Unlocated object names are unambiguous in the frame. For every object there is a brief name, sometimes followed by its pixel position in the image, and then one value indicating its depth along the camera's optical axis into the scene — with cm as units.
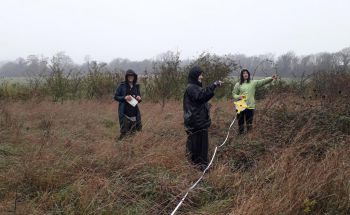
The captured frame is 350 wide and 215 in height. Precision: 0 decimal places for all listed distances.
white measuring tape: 425
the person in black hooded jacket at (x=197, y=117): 570
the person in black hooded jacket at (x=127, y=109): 799
